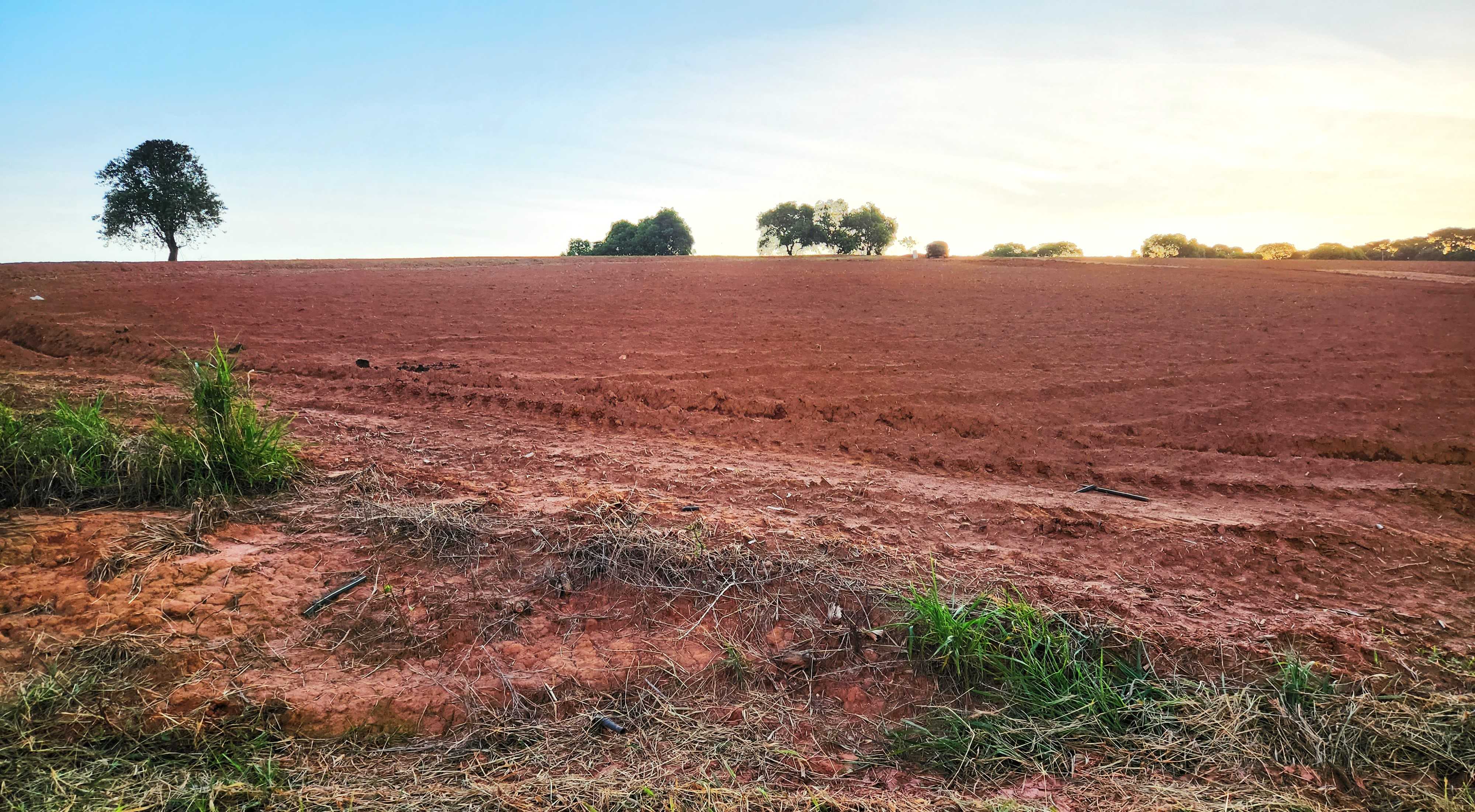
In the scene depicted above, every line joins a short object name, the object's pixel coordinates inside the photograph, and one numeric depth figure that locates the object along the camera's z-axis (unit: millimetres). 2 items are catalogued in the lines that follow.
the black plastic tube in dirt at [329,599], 3248
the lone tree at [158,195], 39250
